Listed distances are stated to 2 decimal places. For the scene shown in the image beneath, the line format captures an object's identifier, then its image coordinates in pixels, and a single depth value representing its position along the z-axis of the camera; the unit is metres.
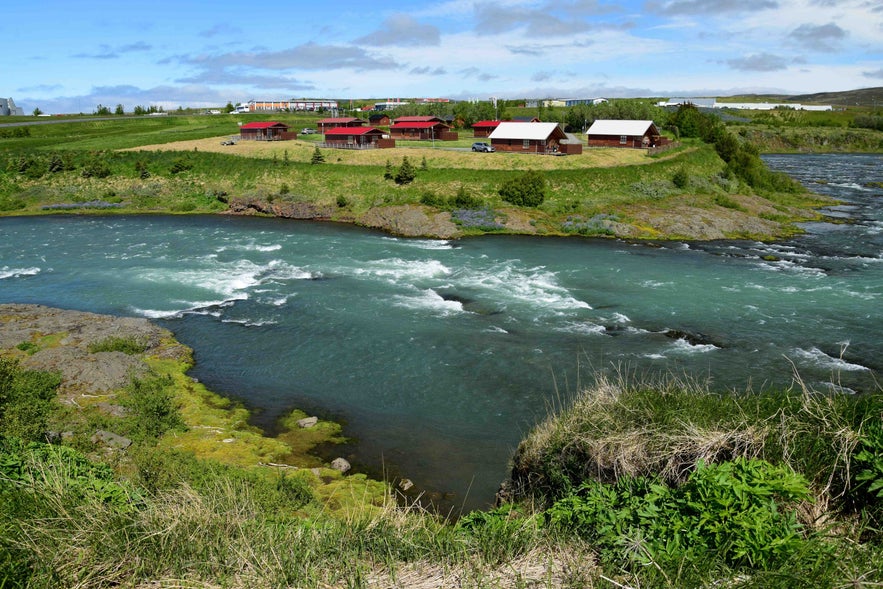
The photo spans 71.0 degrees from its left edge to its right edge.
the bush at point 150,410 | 26.46
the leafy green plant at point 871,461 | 11.52
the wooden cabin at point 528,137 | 93.29
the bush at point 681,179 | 79.38
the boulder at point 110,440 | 24.38
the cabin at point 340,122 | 119.50
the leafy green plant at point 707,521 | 10.05
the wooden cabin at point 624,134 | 97.88
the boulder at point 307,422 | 28.16
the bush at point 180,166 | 90.69
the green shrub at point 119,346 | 34.72
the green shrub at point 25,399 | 22.56
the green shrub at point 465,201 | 72.44
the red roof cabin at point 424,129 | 113.00
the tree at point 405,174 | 80.62
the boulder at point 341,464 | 24.89
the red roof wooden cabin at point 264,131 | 109.62
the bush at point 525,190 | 73.56
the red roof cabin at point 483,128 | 118.70
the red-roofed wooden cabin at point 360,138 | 98.88
